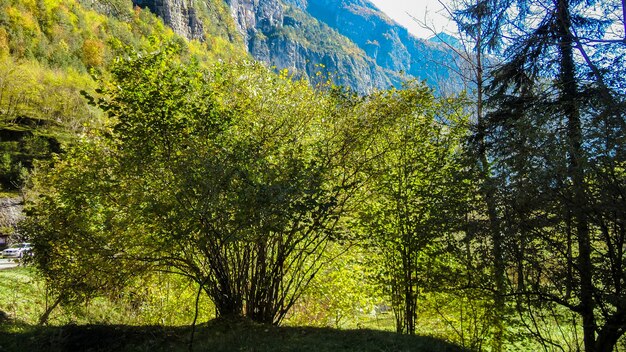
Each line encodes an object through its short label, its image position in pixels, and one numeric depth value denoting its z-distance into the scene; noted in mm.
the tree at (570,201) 4930
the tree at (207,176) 5746
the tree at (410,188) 7441
